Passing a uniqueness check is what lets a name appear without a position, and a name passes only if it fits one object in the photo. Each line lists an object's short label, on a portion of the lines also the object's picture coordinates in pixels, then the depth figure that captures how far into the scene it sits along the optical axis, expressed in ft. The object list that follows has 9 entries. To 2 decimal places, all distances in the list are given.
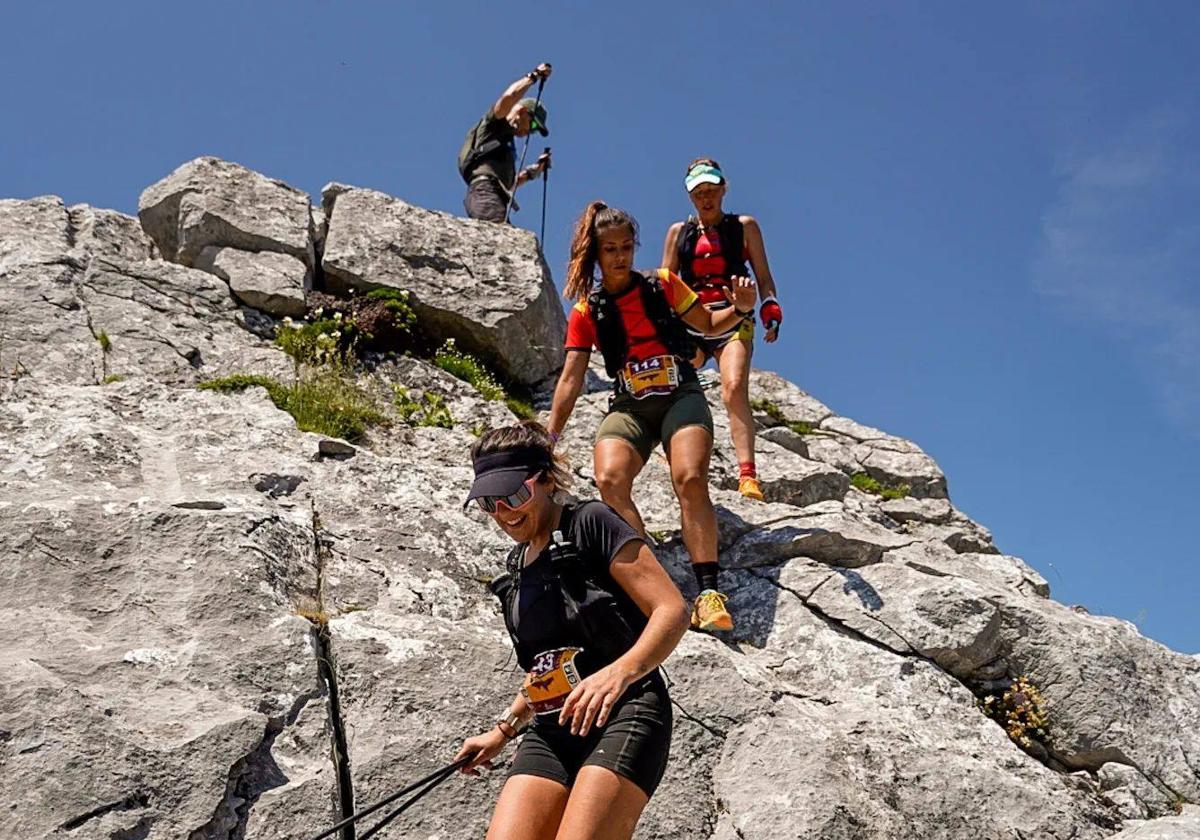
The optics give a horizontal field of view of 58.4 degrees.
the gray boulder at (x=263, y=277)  34.96
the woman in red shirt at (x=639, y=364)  24.59
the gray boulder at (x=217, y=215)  36.45
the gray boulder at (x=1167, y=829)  18.78
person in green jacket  43.98
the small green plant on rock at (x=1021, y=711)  23.62
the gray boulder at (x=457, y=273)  36.68
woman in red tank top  30.42
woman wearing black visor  13.55
